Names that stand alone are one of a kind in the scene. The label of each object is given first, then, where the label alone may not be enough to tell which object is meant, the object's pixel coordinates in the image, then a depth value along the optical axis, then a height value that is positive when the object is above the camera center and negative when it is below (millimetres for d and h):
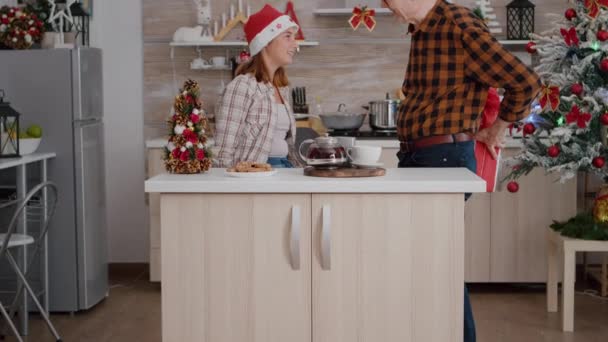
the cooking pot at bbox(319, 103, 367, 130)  5723 -182
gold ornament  4938 -602
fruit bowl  4812 -269
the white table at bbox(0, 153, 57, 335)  4629 -468
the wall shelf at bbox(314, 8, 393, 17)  5953 +467
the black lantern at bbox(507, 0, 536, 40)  6008 +418
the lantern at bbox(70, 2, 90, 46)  5688 +400
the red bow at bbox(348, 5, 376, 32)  5120 +377
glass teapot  3102 -205
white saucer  3077 -242
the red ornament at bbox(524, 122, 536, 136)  5039 -206
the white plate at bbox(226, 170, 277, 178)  2945 -255
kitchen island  2887 -497
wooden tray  2965 -253
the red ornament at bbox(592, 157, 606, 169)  4750 -359
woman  3625 -56
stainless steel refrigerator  4992 -265
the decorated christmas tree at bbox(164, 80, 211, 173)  3094 -149
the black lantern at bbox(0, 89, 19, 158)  4656 -221
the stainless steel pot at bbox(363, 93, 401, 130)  5773 -150
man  3205 +12
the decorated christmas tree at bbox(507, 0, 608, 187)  4840 -61
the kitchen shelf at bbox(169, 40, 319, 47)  5949 +276
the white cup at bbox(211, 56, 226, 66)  5996 +171
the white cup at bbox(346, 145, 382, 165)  3082 -207
